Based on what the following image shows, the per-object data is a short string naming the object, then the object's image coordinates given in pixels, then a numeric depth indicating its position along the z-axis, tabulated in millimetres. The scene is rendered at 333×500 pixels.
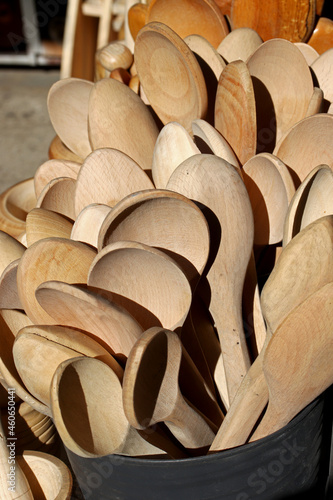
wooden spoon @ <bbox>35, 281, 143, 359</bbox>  327
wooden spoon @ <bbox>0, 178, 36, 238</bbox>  688
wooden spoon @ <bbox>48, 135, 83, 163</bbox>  636
